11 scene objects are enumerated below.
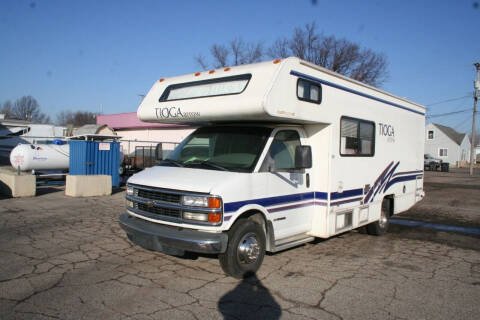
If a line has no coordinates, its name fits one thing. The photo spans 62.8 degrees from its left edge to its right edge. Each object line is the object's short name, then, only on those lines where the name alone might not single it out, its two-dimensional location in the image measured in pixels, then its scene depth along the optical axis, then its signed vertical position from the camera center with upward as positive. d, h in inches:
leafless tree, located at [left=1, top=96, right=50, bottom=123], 3147.1 +367.6
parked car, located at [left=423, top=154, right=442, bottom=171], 1571.1 -3.5
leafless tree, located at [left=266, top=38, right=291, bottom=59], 1285.7 +352.6
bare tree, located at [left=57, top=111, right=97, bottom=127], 3510.1 +340.3
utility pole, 1347.2 +238.2
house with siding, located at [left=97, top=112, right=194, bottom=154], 1222.3 +90.8
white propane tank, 642.2 -4.6
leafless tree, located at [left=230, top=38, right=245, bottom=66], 1349.7 +362.9
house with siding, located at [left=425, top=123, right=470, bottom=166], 2322.8 +109.1
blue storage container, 557.9 -3.0
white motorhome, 196.4 -4.1
